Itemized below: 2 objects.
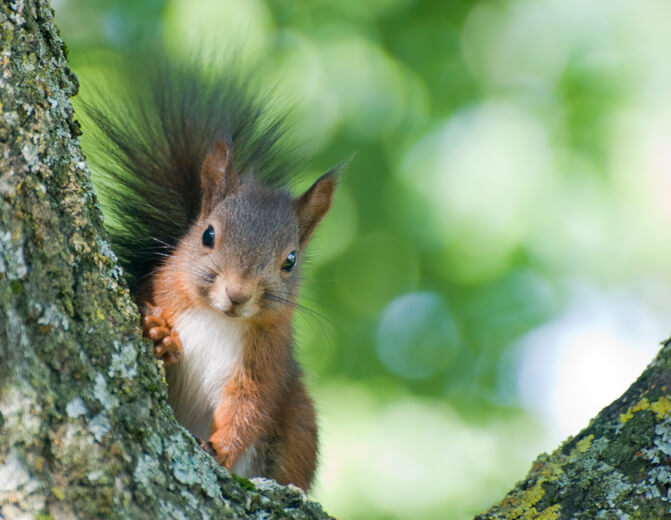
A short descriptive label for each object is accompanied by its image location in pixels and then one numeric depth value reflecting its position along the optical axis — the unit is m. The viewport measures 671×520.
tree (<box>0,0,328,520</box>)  2.37
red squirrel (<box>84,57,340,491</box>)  2.46
